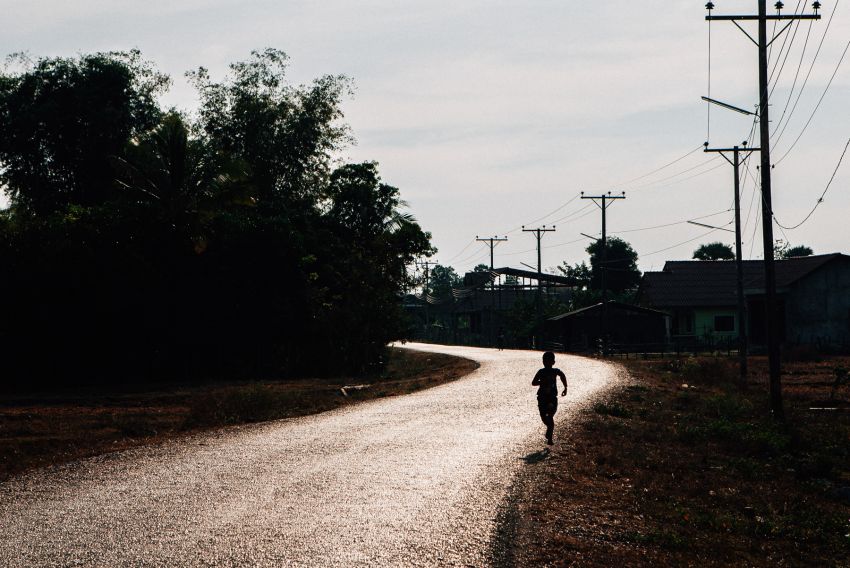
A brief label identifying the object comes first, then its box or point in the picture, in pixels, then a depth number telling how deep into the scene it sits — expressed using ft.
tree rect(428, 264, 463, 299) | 505.86
